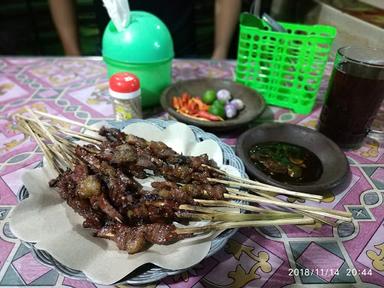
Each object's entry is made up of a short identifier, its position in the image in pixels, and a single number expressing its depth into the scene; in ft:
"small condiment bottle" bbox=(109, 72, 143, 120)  1.49
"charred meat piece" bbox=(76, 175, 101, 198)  1.01
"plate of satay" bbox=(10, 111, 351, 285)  0.88
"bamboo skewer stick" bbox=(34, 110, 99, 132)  1.31
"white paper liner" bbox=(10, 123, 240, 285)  0.85
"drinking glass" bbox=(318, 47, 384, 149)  1.34
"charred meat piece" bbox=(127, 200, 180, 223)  1.00
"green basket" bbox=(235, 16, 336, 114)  1.66
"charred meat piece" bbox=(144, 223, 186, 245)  0.92
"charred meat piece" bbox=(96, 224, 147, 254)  0.90
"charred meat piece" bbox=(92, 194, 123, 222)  0.98
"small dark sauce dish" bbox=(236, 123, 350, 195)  1.18
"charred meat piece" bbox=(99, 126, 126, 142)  1.28
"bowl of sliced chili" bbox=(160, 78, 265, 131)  1.52
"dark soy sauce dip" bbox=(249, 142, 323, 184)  1.28
